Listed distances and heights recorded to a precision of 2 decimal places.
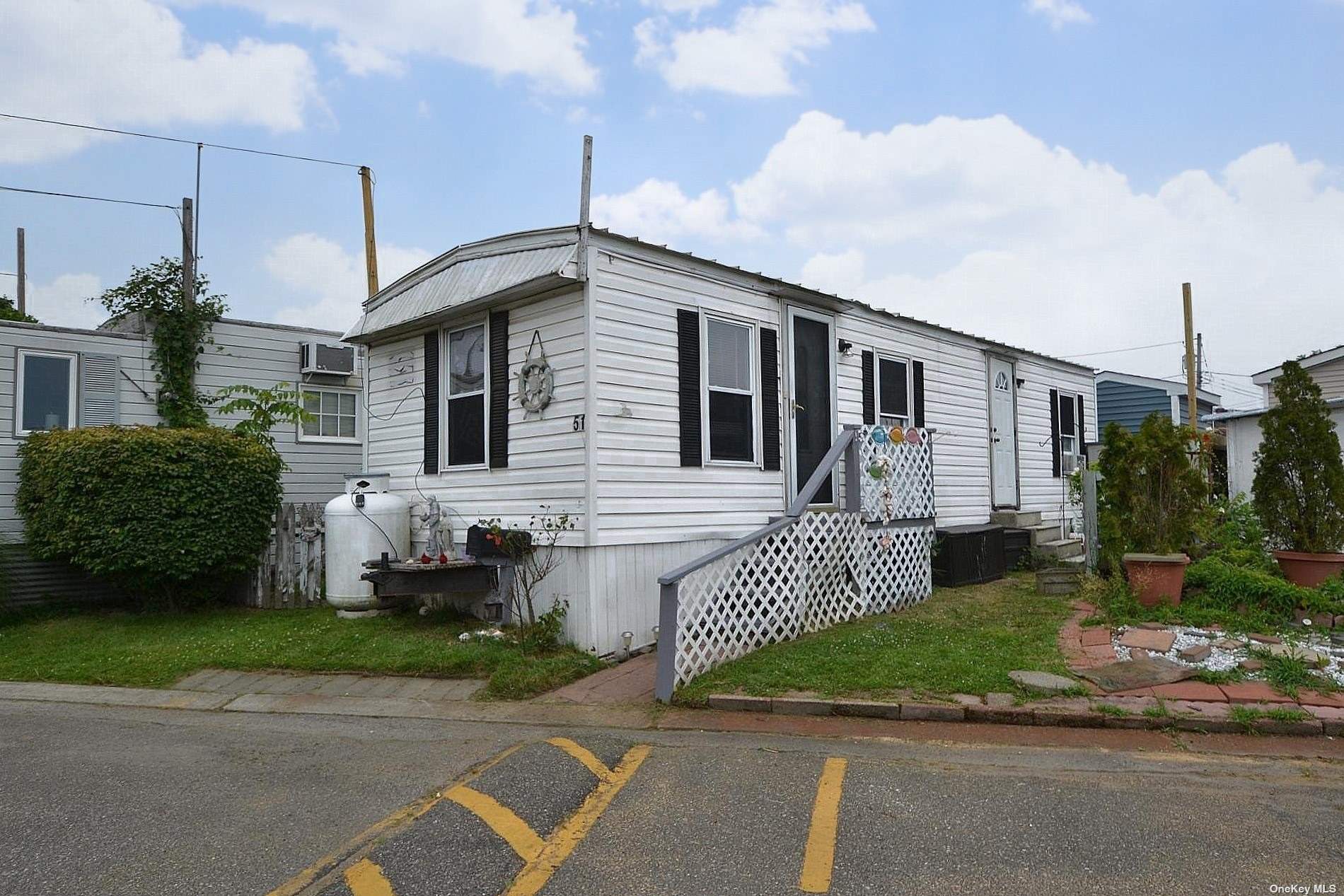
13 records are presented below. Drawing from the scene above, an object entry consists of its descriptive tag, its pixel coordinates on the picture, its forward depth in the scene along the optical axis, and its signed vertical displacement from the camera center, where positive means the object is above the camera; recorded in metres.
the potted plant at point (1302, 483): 7.91 -0.06
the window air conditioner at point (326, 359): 13.44 +1.98
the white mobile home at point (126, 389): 11.07 +1.36
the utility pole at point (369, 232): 15.87 +4.75
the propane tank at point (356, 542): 9.00 -0.63
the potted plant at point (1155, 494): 8.48 -0.17
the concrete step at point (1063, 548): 12.36 -1.05
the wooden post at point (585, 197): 7.45 +2.52
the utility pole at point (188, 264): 12.92 +3.48
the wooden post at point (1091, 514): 10.05 -0.43
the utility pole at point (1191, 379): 19.62 +2.31
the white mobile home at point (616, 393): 7.56 +0.92
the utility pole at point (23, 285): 24.77 +5.84
